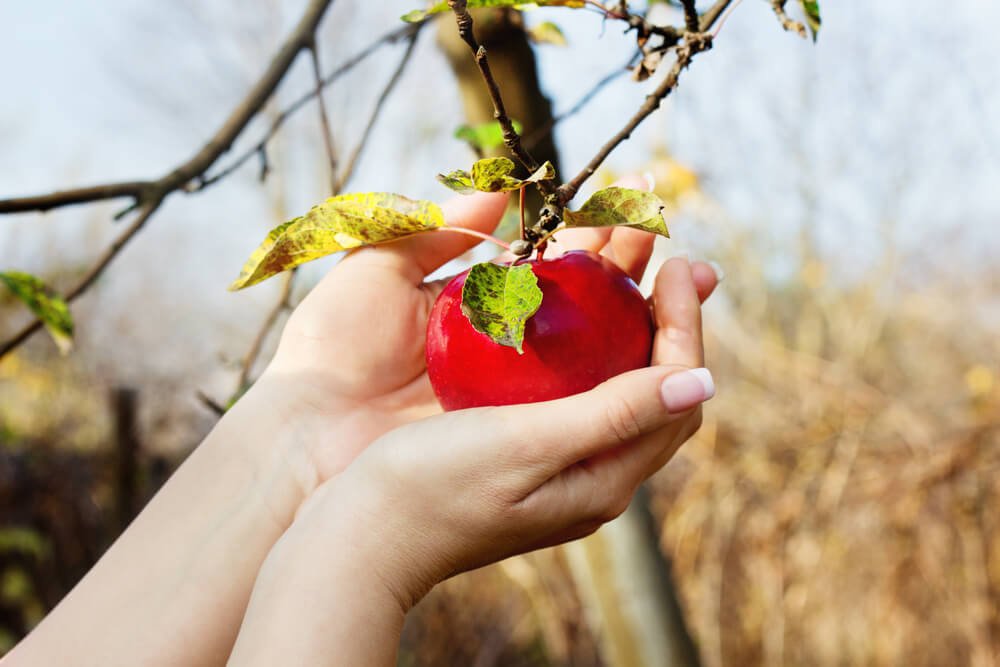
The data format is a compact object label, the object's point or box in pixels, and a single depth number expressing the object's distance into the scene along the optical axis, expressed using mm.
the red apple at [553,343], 759
